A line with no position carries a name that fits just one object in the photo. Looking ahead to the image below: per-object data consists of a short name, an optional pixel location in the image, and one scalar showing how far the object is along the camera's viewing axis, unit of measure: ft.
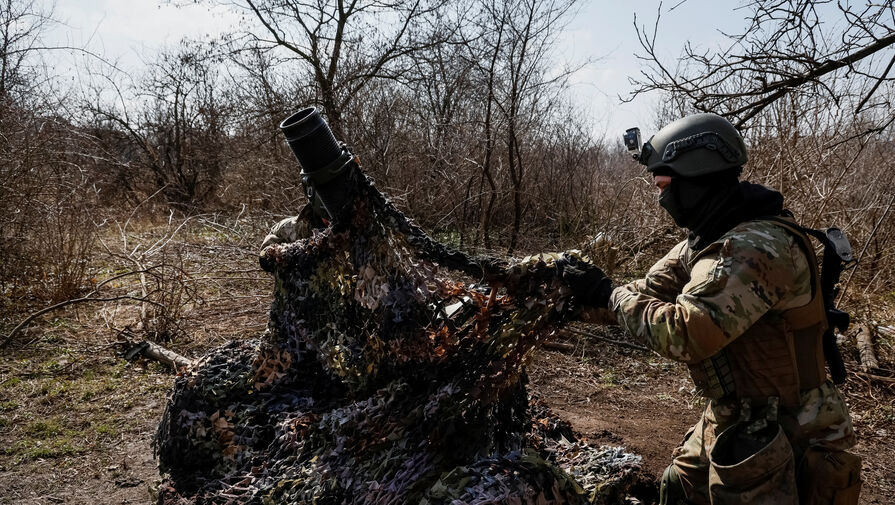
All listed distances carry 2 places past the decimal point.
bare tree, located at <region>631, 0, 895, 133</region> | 14.33
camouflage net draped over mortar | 7.38
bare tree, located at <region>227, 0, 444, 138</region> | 33.14
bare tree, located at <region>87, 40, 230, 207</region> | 55.36
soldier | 6.53
